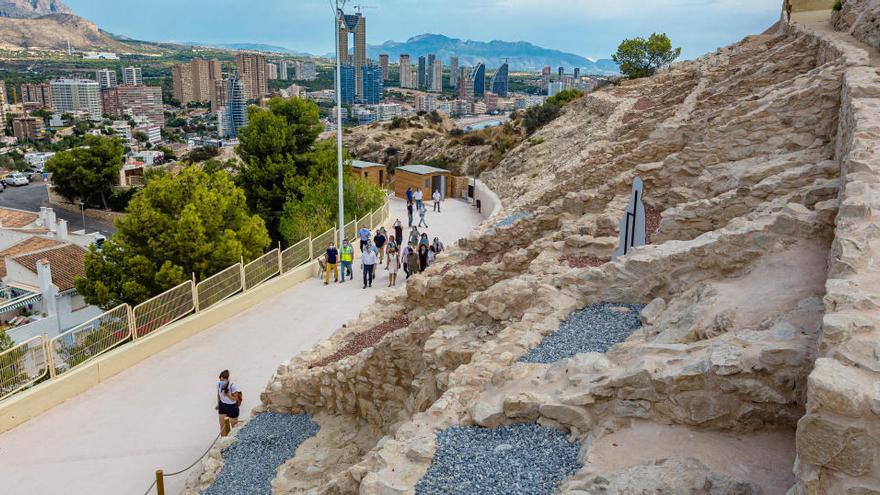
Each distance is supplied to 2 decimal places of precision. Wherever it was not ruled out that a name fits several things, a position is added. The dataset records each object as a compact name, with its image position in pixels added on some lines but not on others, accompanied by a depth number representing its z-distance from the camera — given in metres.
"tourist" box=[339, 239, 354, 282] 18.77
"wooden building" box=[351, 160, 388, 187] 39.62
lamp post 21.89
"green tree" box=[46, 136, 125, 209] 61.62
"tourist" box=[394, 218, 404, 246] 21.19
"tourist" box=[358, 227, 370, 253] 20.94
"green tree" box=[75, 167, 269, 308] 18.72
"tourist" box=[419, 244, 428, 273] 17.75
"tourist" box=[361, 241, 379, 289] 17.95
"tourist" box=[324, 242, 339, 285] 18.67
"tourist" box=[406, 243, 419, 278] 17.66
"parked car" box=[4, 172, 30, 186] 88.50
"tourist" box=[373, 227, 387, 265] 20.31
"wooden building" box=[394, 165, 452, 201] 37.06
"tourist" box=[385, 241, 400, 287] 18.11
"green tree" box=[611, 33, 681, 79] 47.00
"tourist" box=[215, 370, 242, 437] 10.56
